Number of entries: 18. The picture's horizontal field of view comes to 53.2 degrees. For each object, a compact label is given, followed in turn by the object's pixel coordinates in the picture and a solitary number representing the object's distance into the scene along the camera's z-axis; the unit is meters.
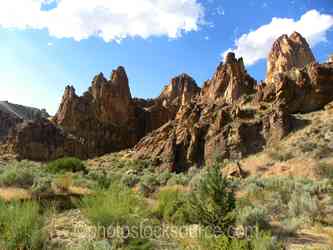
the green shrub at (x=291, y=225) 9.02
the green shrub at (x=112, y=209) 6.93
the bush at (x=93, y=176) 21.97
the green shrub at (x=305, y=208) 11.10
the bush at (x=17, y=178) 14.83
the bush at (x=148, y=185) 17.41
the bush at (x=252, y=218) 9.18
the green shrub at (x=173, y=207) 9.62
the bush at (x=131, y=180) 21.20
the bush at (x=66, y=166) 26.77
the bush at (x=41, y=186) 13.39
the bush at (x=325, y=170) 22.79
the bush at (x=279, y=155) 29.92
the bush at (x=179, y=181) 21.59
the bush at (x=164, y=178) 22.44
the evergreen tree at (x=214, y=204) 8.11
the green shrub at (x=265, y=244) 5.30
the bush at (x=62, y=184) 14.66
